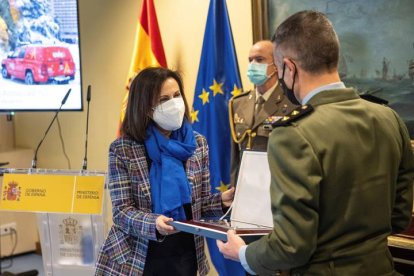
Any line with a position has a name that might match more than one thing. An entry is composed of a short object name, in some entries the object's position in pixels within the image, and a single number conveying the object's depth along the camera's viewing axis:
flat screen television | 3.50
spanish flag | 3.30
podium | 2.50
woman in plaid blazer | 1.72
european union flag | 2.98
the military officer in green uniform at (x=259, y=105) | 2.56
